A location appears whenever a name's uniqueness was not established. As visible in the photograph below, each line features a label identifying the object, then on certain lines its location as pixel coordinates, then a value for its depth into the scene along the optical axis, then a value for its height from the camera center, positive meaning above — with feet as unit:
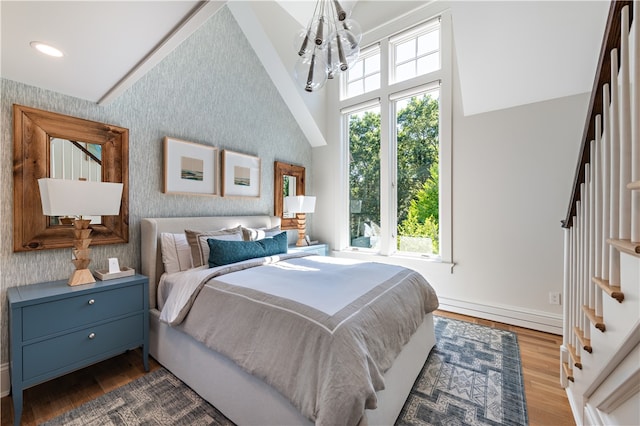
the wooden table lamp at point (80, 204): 5.19 +0.14
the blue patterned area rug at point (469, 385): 5.09 -3.97
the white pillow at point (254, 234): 9.02 -0.86
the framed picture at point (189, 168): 8.37 +1.44
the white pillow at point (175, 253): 7.47 -1.22
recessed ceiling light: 4.75 +3.00
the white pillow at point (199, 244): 7.66 -1.01
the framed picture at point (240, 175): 10.00 +1.43
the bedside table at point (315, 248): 12.05 -1.79
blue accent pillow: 7.37 -1.20
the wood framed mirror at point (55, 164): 5.81 +1.13
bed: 4.29 -3.16
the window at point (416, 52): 10.96 +6.91
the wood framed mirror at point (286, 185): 12.37 +1.22
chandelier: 6.25 +3.92
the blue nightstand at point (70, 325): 4.86 -2.42
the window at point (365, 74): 12.69 +6.76
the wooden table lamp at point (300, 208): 12.28 +0.10
